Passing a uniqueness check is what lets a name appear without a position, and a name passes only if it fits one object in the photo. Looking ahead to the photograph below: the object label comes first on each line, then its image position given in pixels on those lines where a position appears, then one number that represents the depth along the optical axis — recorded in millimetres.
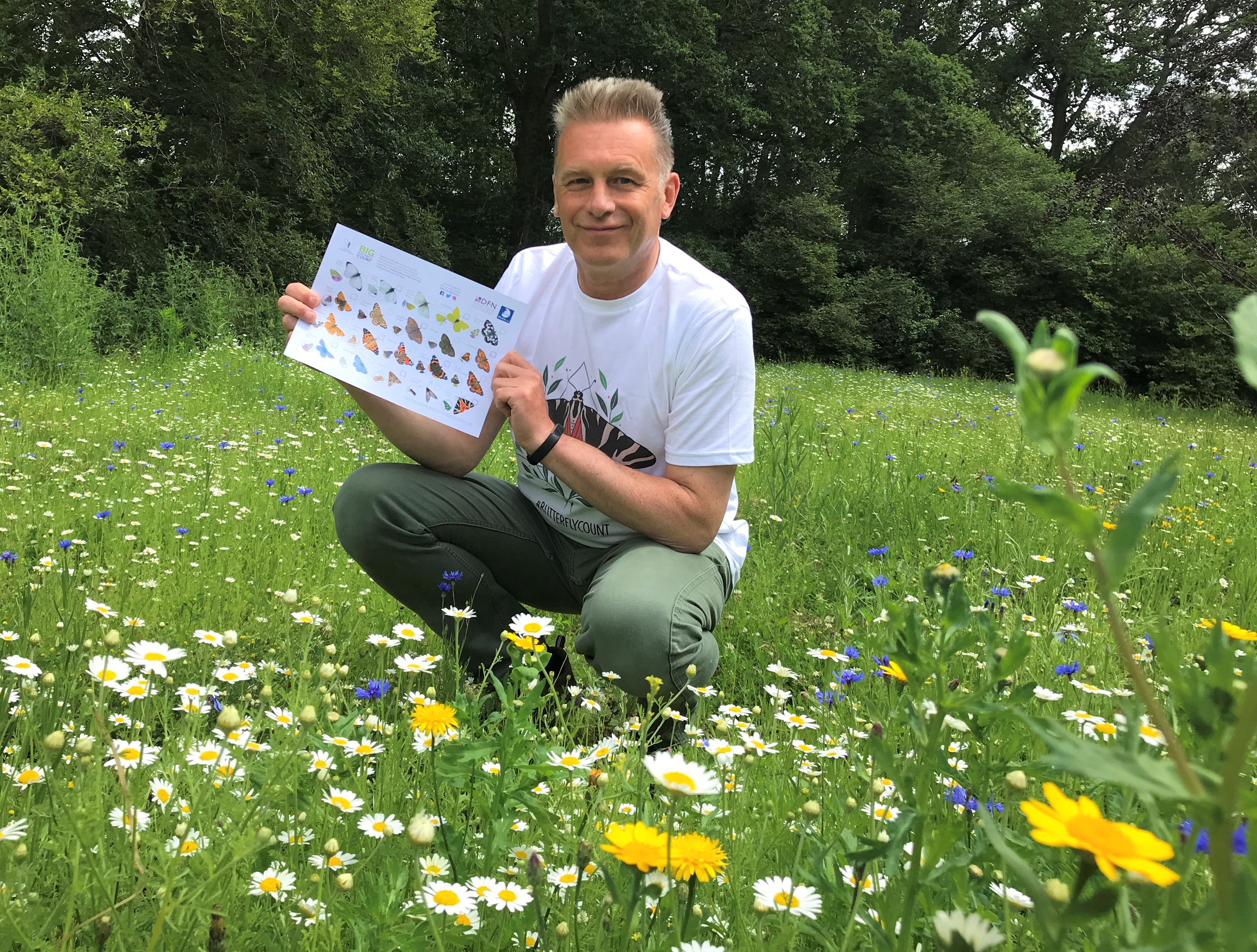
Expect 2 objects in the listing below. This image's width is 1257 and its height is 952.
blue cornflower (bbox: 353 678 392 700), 1420
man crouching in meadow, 1942
